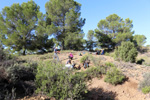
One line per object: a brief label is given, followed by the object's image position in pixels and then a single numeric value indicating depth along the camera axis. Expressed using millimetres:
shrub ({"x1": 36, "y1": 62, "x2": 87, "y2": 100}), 4043
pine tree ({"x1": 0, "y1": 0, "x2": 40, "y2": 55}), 16578
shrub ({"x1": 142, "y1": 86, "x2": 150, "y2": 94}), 5993
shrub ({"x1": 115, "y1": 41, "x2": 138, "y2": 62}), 11703
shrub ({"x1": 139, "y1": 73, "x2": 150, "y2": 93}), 6369
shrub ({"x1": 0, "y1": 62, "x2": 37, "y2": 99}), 3941
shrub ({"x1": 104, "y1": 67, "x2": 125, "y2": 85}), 7076
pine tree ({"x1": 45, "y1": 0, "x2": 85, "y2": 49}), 18719
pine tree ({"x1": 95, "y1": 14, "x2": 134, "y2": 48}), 25156
